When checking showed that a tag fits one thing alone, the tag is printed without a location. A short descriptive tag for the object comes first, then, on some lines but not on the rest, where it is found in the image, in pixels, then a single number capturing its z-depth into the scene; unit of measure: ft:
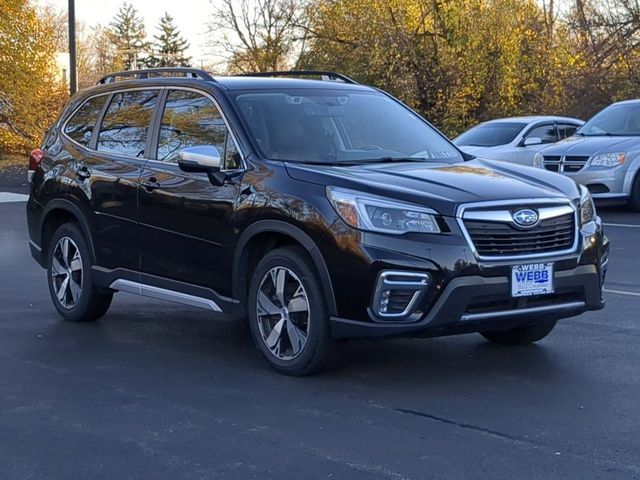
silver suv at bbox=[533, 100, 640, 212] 52.24
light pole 84.43
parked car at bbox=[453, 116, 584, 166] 59.11
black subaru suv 19.24
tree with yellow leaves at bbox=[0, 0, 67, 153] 101.45
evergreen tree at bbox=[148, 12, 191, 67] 329.52
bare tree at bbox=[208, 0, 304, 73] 152.97
